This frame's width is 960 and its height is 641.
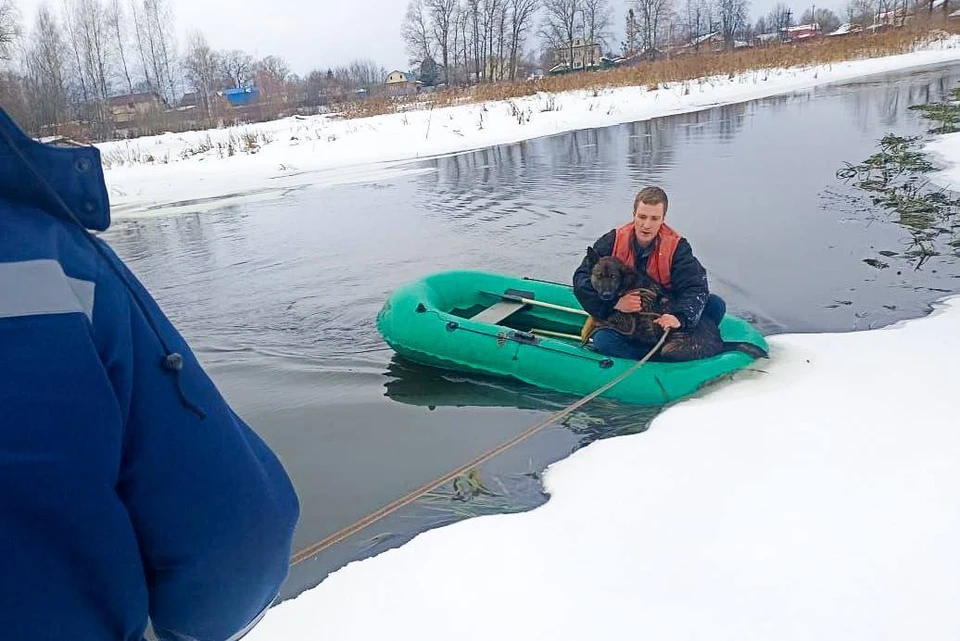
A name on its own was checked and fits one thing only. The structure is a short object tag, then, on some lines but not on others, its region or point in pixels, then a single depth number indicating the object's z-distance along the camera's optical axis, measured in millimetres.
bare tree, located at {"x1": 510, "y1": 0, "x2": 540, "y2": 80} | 47219
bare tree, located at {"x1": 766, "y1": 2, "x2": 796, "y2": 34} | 72125
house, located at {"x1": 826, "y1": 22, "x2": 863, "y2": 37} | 53512
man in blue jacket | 747
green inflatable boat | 4688
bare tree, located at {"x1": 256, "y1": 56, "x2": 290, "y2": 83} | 56491
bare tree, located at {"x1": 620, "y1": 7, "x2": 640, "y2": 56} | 49275
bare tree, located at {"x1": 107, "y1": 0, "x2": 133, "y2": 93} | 41812
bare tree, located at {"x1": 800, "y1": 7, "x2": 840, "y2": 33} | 78938
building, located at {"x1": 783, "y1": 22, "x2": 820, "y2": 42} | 60375
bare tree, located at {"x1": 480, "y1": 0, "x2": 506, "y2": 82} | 47188
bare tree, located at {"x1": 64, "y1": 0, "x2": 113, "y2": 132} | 37875
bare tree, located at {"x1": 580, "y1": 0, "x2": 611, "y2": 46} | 50656
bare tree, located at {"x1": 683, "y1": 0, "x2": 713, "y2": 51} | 62781
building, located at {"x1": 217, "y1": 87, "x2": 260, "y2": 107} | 46809
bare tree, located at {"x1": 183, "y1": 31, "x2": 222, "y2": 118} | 43188
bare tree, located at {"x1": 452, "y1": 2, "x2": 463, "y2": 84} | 47938
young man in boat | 4551
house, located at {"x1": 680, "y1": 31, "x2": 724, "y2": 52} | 54609
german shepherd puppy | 4734
